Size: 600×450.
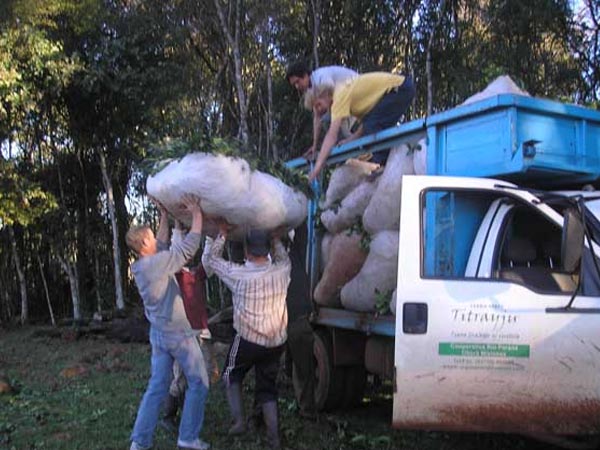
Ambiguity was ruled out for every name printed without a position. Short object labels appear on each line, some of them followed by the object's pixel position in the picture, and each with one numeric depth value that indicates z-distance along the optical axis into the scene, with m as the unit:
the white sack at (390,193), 5.50
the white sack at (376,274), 5.43
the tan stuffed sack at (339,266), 6.10
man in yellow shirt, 6.30
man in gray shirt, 5.09
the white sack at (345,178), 6.22
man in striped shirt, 5.25
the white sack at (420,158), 5.22
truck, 3.99
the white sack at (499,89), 5.26
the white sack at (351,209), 6.05
